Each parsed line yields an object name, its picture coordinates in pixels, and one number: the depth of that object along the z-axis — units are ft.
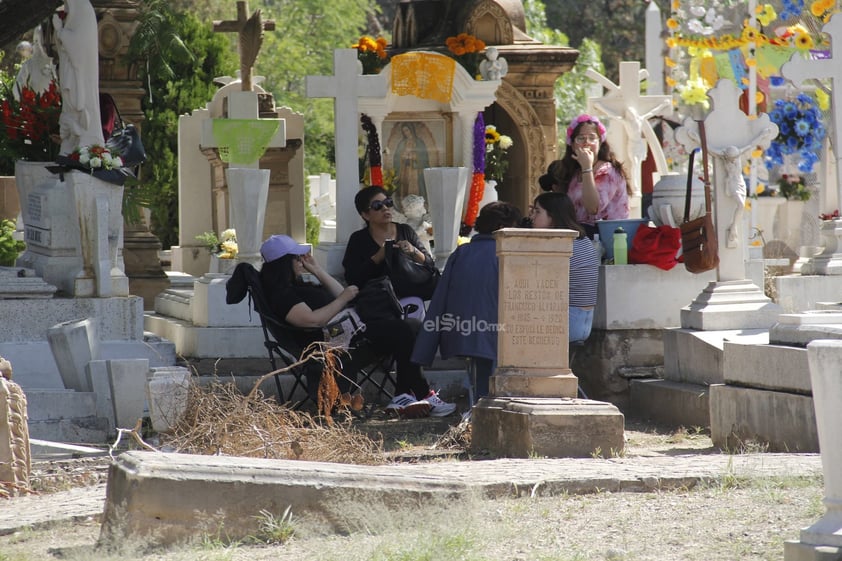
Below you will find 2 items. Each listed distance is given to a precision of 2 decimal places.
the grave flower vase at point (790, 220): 150.92
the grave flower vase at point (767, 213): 148.97
